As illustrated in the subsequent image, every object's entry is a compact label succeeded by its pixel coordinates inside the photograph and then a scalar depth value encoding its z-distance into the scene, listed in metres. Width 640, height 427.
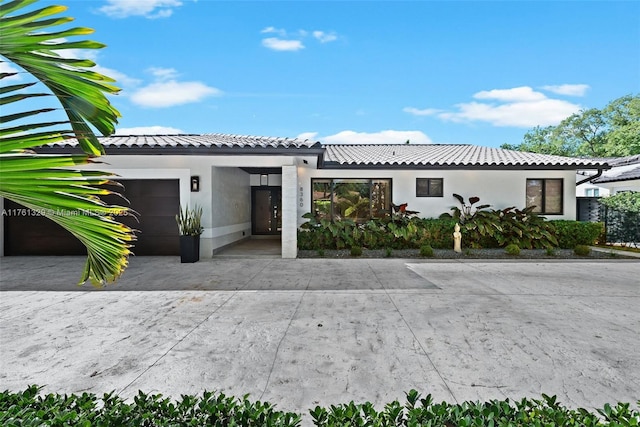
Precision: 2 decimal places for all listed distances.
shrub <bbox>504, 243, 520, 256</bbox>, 9.33
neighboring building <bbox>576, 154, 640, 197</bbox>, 13.45
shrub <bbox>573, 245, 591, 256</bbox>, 9.30
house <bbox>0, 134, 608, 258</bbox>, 8.90
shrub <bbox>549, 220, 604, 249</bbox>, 10.34
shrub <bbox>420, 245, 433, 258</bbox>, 9.13
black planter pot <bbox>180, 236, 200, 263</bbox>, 8.23
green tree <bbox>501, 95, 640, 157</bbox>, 27.45
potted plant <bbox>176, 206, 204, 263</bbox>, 8.24
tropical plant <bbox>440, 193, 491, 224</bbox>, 10.66
